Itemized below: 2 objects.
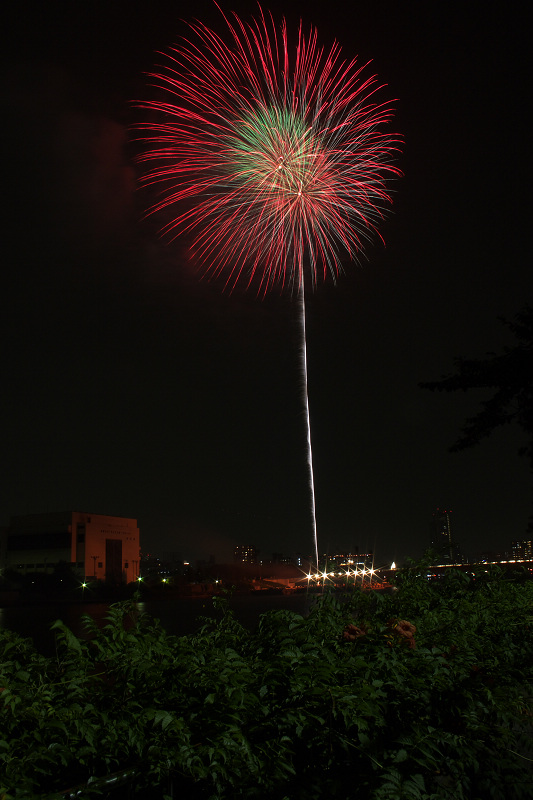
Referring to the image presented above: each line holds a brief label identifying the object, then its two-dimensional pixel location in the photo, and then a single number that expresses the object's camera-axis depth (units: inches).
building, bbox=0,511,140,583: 3779.5
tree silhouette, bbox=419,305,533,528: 380.5
